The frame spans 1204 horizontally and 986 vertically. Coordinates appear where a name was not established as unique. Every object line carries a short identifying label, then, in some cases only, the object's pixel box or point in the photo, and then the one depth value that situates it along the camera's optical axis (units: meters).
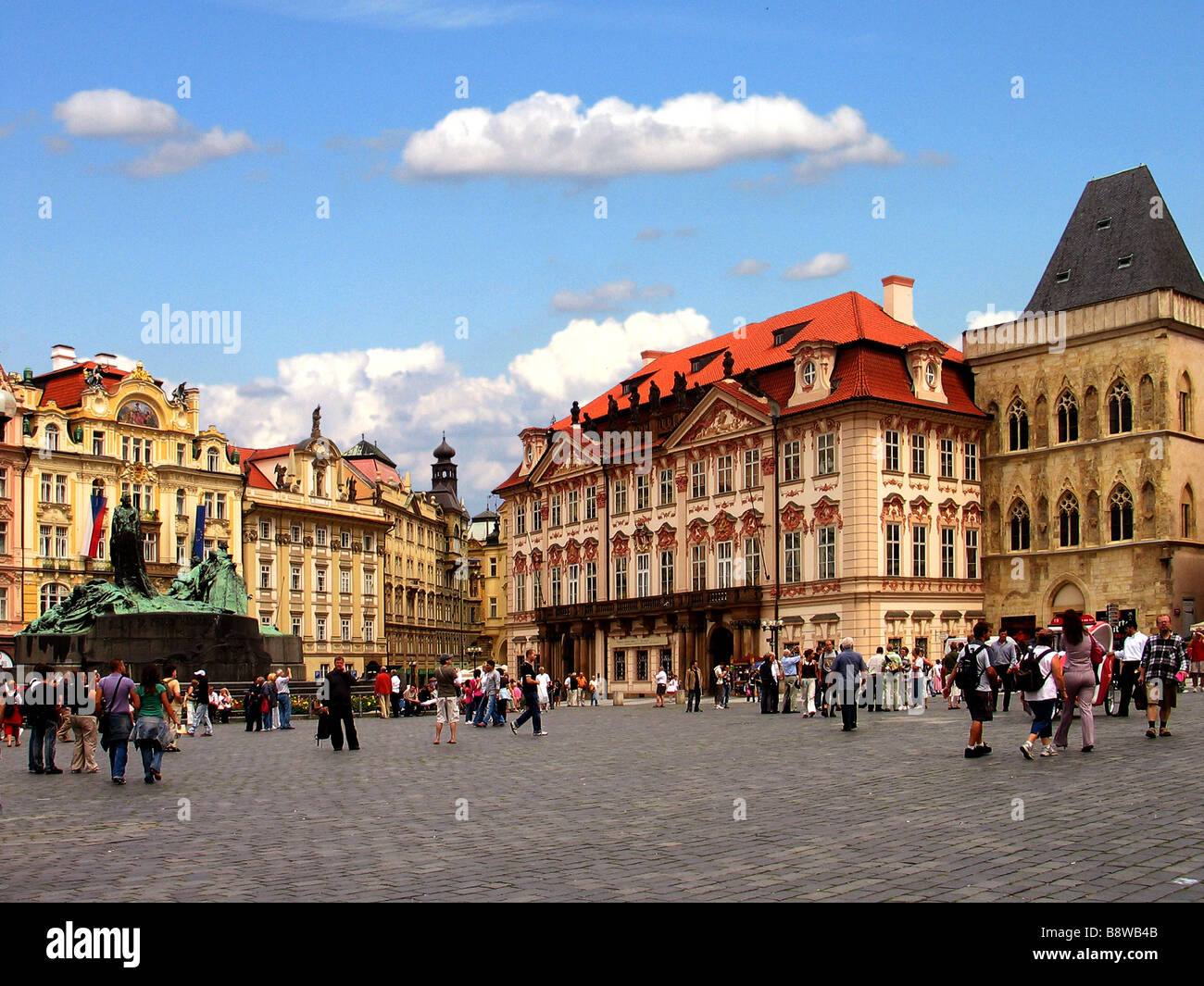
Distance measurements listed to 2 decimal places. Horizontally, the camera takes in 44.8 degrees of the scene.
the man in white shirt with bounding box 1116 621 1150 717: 24.67
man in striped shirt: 19.72
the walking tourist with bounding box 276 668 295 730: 35.56
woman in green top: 18.86
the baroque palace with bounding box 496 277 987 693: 54.09
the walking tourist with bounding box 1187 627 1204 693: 36.02
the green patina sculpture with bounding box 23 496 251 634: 39.62
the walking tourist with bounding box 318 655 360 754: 24.50
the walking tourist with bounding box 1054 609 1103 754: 17.67
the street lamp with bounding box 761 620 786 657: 54.46
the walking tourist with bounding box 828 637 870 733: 25.31
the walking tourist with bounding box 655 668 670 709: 45.69
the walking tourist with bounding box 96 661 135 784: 18.97
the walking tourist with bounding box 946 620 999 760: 18.14
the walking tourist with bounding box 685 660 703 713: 40.97
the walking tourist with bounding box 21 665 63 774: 20.75
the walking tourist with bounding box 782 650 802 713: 34.47
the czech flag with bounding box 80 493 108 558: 66.69
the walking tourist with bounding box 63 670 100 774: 21.03
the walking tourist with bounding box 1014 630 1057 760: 17.73
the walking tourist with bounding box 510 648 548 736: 28.45
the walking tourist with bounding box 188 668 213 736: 32.25
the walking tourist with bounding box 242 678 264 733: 34.34
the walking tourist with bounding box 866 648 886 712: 34.03
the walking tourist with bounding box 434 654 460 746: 27.00
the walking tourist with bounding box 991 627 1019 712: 19.77
